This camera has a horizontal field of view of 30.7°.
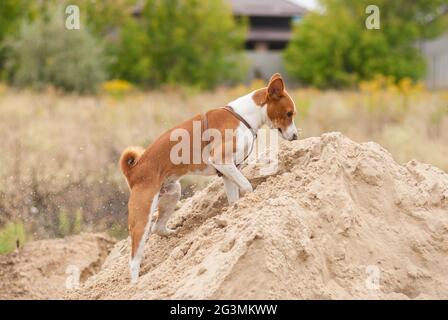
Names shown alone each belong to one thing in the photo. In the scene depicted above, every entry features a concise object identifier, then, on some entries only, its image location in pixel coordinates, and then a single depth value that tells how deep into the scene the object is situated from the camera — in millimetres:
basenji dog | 6324
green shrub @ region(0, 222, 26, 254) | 9539
